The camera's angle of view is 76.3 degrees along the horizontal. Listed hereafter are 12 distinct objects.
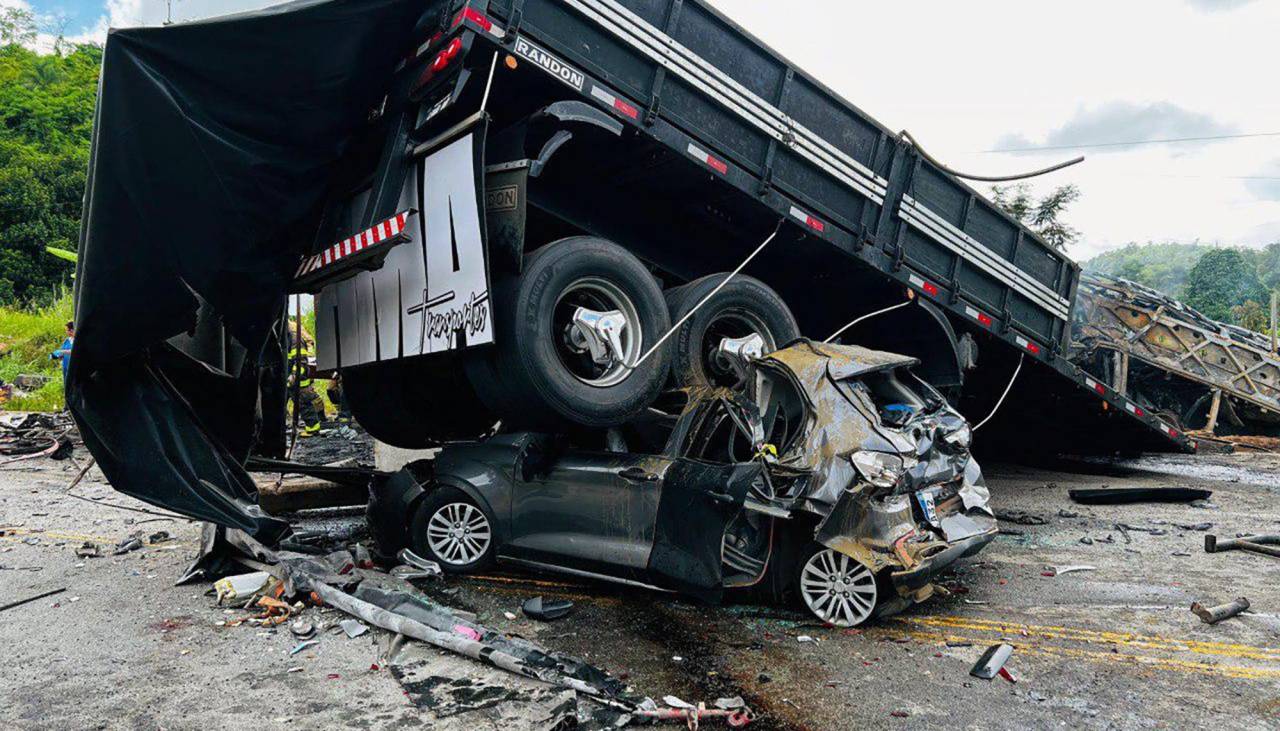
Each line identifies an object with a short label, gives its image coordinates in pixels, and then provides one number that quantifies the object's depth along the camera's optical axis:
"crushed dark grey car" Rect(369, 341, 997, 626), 4.34
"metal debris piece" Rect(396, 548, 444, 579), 5.34
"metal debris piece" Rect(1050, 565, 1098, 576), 5.41
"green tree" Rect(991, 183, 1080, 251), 20.66
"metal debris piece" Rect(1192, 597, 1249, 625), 4.29
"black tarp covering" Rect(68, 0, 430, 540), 4.39
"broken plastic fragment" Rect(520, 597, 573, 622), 4.54
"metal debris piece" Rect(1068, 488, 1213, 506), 7.95
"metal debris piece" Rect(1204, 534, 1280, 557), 5.78
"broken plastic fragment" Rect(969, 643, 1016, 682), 3.66
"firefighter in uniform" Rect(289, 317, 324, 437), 9.94
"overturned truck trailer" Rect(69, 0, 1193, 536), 4.56
